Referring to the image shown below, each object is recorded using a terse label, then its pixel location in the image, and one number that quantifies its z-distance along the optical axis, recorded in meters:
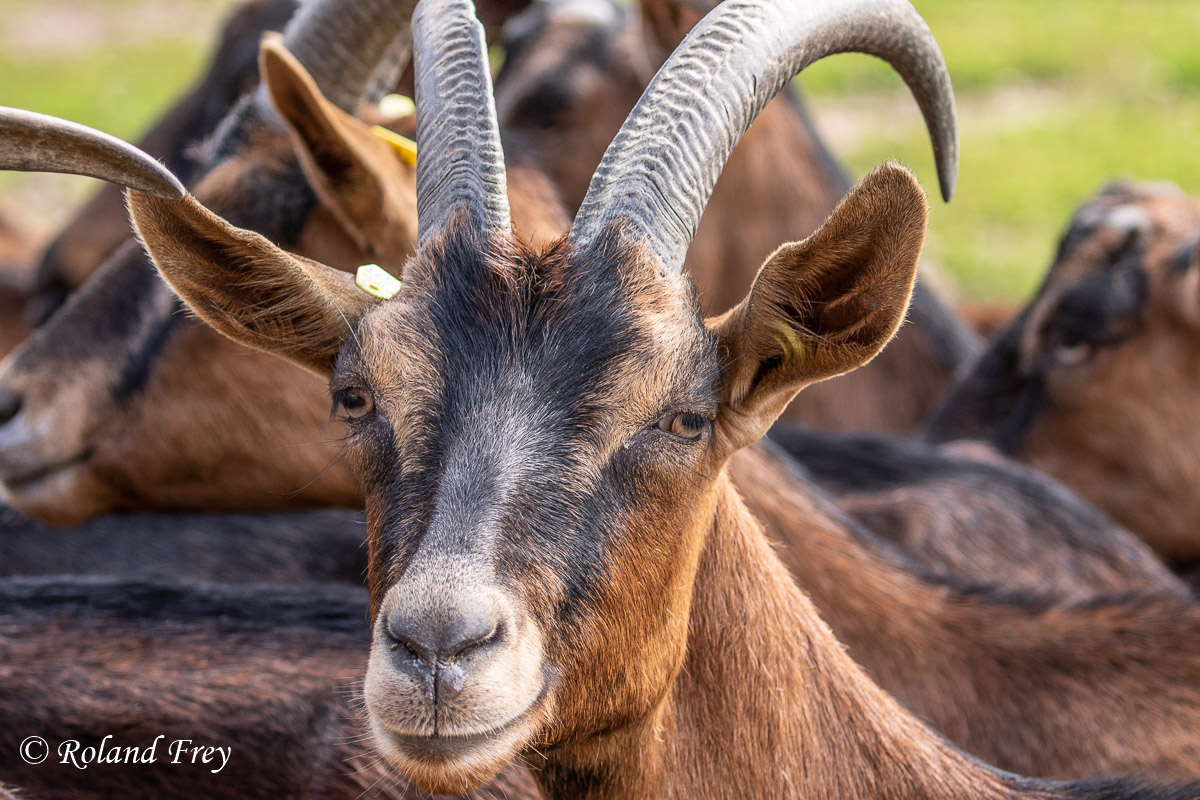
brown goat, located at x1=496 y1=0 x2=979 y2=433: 6.91
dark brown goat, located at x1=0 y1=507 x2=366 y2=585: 4.94
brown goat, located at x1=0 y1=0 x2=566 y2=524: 4.69
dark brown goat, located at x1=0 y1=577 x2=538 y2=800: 3.49
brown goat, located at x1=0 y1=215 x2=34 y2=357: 8.25
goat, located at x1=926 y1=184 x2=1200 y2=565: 5.96
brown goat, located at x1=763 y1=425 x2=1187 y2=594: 4.98
